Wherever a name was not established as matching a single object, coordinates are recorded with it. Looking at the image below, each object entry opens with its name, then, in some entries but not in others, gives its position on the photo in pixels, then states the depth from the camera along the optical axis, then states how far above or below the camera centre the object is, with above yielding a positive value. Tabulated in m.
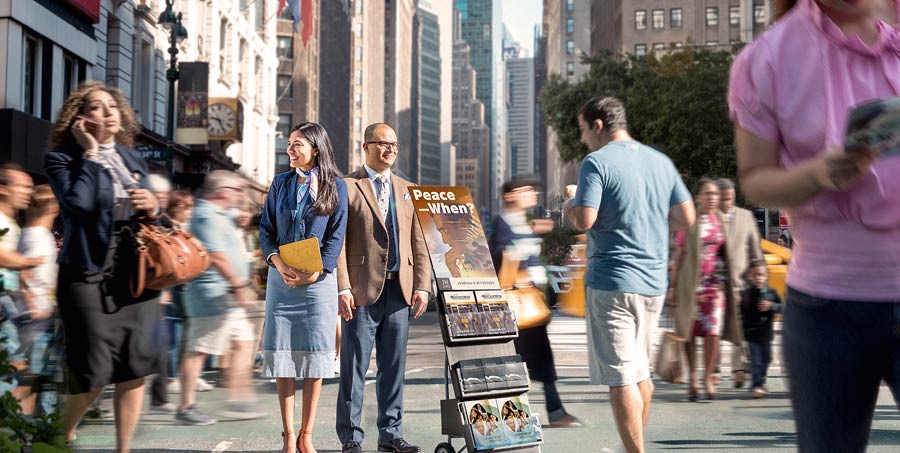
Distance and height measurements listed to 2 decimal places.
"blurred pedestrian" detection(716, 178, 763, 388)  9.20 +0.19
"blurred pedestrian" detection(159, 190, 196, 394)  9.45 -0.58
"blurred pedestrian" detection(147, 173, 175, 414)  8.36 -1.21
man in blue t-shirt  5.12 -0.02
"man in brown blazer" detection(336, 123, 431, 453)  6.46 -0.20
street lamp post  22.95 +4.94
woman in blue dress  6.22 -0.15
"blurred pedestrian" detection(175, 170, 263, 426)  7.35 -0.37
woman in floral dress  9.12 -0.29
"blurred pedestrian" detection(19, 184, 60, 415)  5.25 -0.20
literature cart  5.92 -0.51
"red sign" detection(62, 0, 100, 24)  24.30 +6.27
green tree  43.34 +6.92
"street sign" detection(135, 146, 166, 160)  22.31 +2.35
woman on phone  4.53 -0.01
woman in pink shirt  2.09 +0.12
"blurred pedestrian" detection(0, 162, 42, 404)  5.71 -0.08
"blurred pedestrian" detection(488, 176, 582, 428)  7.82 +0.02
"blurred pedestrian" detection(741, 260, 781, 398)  9.18 -0.60
